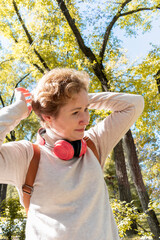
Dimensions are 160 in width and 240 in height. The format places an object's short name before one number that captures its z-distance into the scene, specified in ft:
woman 3.69
